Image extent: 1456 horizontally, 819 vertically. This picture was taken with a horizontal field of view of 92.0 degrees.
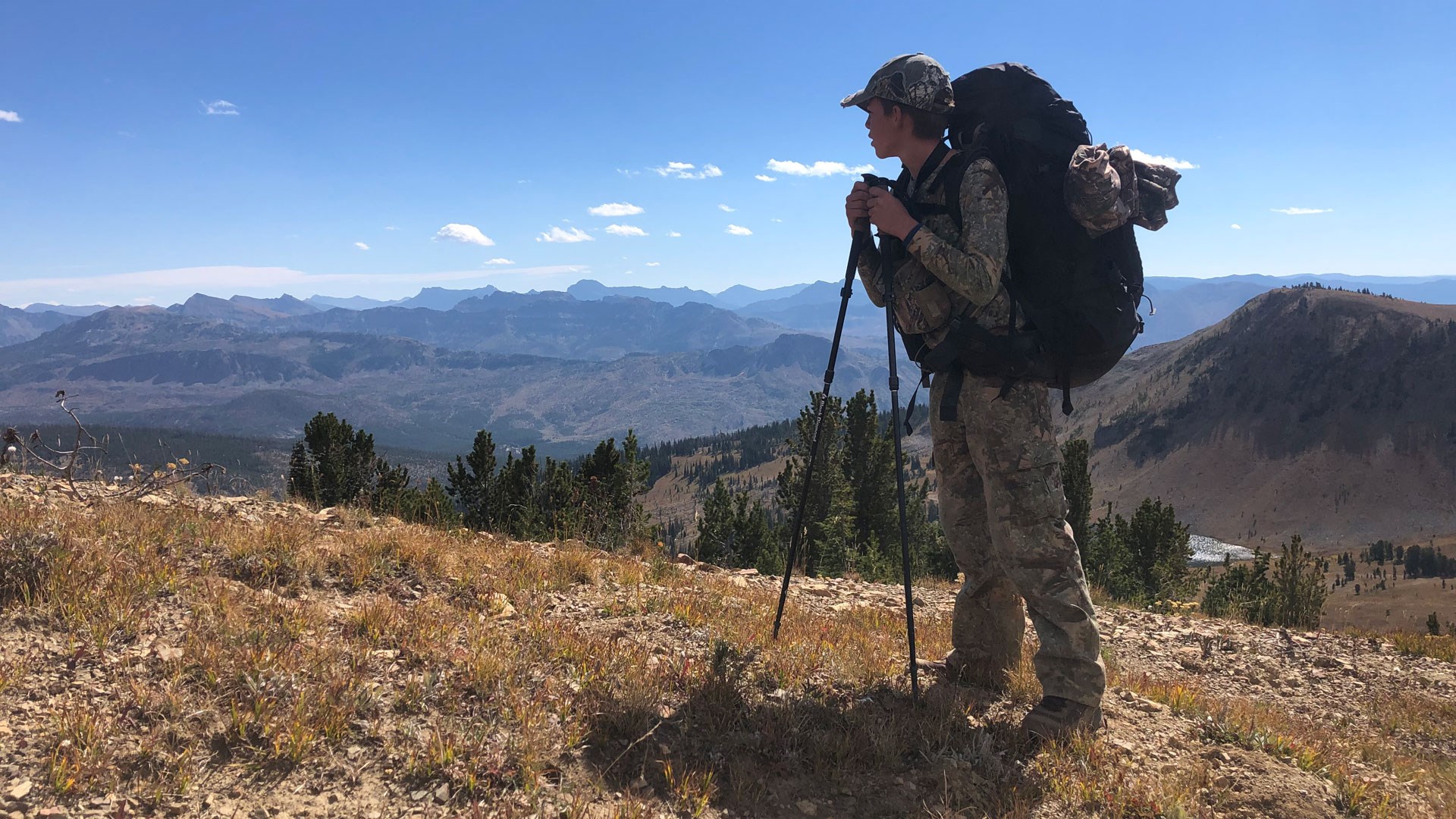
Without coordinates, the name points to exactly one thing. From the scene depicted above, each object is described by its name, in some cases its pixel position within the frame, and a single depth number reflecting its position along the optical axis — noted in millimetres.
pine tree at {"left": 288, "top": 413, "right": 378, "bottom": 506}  19891
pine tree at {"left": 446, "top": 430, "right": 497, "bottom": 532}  27141
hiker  4117
